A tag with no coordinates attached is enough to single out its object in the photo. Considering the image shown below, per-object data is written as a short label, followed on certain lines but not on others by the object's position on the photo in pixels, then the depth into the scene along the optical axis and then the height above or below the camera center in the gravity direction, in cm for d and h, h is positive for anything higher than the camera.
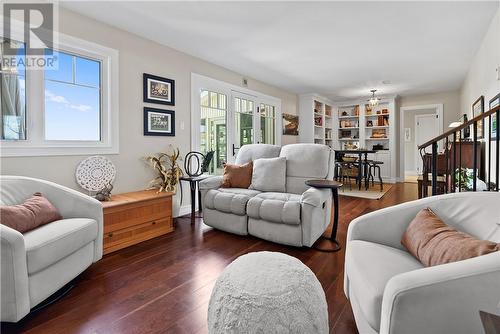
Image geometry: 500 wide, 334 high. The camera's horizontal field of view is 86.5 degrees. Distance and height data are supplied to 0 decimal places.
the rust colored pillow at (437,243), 105 -36
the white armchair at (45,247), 144 -54
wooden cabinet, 258 -60
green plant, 288 -21
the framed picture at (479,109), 375 +79
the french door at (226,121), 424 +74
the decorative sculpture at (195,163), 371 -2
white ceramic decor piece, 283 -12
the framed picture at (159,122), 346 +54
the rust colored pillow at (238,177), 334 -20
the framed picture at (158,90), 343 +97
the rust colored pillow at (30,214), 171 -36
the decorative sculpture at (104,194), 270 -34
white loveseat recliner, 256 -44
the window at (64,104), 243 +60
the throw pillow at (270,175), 315 -17
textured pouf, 92 -51
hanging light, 631 +140
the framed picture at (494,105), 292 +64
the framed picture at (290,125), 655 +93
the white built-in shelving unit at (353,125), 716 +105
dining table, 609 -3
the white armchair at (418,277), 88 -46
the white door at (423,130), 888 +106
